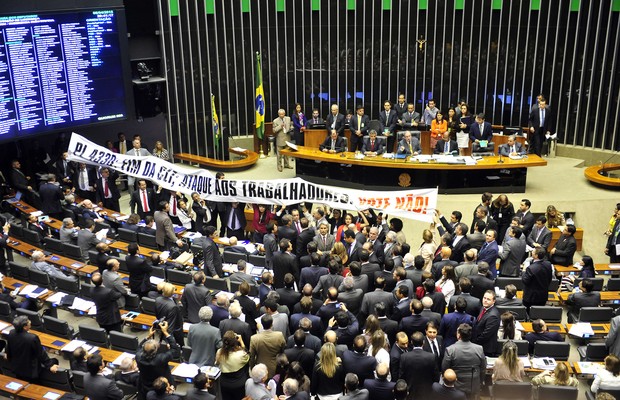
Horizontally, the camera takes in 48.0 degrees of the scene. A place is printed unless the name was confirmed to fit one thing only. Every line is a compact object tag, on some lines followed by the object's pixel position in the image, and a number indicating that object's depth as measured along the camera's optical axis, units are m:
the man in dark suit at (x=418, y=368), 7.84
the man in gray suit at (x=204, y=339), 8.65
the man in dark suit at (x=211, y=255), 11.30
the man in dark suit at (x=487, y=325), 8.66
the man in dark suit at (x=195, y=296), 9.68
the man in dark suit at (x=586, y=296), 9.91
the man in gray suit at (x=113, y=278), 10.12
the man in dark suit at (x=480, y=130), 16.81
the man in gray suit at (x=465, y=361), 7.90
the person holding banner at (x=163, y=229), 12.42
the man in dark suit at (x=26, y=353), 8.80
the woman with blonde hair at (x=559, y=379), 7.71
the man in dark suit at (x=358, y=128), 17.39
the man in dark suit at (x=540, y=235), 11.80
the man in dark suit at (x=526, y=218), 12.40
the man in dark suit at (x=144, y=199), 14.36
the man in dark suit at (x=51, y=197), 14.23
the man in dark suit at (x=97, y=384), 7.77
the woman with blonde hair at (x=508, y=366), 7.82
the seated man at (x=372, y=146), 16.52
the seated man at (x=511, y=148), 16.14
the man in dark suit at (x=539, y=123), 18.05
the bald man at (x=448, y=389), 7.26
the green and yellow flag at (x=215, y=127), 19.59
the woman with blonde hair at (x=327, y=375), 7.70
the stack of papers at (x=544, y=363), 8.67
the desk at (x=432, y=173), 15.80
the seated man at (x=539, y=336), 8.88
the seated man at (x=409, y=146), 16.23
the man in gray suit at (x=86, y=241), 12.32
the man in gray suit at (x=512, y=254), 11.12
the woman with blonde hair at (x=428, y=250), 10.50
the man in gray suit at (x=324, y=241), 11.36
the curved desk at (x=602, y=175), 16.47
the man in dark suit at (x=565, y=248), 11.55
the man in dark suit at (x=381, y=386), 7.41
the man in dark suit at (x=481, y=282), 9.49
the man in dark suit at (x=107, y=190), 15.28
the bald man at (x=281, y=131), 18.89
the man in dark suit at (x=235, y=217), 13.52
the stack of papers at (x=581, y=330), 9.52
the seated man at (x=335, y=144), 16.91
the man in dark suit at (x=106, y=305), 9.77
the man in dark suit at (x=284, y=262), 10.52
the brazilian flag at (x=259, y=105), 19.38
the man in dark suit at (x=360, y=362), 7.78
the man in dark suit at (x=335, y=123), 17.92
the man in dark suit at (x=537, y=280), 10.10
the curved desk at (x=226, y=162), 18.81
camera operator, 7.97
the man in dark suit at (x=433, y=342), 8.20
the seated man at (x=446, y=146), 16.48
